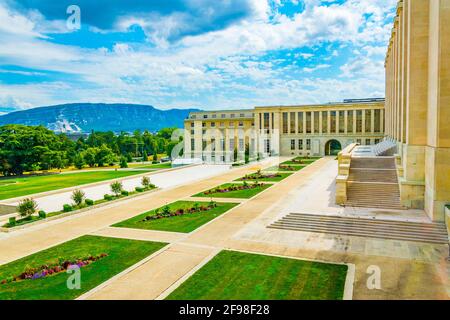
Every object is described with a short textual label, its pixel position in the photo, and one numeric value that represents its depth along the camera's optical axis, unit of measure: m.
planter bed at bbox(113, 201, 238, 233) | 22.26
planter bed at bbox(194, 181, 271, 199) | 32.88
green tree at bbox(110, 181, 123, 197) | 33.19
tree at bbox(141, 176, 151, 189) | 37.84
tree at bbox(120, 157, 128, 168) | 67.44
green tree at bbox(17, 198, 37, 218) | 24.36
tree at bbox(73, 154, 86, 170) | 69.62
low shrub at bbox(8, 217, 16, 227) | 23.12
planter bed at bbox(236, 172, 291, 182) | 43.16
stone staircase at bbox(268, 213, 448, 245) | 18.52
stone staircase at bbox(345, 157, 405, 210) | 24.89
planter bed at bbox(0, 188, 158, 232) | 22.81
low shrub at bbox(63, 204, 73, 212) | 26.95
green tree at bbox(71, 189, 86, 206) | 28.39
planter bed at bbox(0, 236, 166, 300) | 13.40
